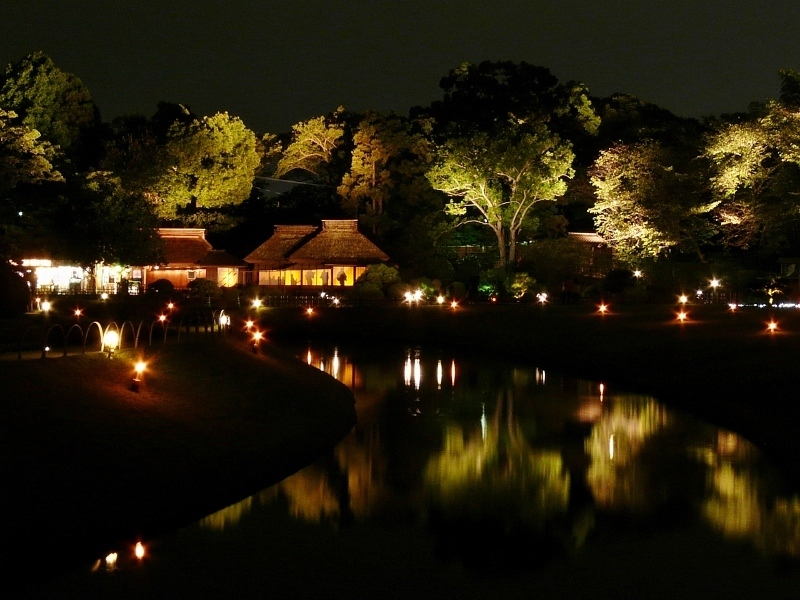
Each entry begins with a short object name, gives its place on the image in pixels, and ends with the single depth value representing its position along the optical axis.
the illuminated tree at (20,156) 45.94
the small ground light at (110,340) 21.69
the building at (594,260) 69.94
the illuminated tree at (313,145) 75.88
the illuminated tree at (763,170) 50.16
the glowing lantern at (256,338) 32.90
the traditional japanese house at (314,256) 70.25
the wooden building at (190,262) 72.12
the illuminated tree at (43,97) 66.75
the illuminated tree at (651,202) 58.97
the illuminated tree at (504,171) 64.31
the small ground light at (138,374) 18.15
